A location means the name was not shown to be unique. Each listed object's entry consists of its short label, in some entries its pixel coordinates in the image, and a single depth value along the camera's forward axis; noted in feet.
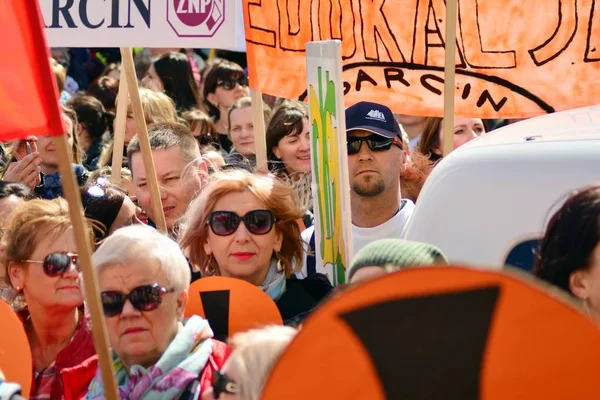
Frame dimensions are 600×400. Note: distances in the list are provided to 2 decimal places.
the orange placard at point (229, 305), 25.71
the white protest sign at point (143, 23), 37.06
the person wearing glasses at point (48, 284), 26.04
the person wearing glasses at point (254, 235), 27.78
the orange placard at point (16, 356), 21.71
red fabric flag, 20.90
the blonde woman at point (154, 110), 44.73
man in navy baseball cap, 33.99
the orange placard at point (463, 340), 12.99
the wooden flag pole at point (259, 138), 35.12
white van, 19.22
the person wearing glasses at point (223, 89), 58.18
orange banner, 36.22
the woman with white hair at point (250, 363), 17.87
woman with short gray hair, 22.38
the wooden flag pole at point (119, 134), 38.93
